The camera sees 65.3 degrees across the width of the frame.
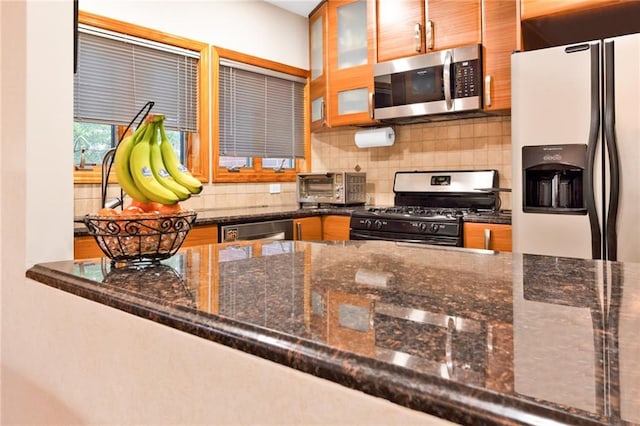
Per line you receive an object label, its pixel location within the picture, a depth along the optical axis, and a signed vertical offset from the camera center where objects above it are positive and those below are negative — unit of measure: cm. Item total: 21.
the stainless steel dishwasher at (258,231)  296 -9
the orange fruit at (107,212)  102 +1
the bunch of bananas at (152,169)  108 +11
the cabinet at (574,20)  251 +104
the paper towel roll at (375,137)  376 +60
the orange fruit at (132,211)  103 +1
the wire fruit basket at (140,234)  101 -3
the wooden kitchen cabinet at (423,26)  314 +126
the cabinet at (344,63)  371 +118
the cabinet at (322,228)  350 -8
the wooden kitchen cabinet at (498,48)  299 +100
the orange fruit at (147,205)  109 +3
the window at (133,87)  296 +84
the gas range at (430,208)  298 +5
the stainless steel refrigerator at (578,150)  218 +30
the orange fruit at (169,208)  108 +2
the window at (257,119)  374 +78
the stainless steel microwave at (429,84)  310 +87
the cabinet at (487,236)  277 -12
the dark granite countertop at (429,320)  42 -13
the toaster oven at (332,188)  374 +22
